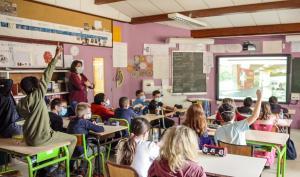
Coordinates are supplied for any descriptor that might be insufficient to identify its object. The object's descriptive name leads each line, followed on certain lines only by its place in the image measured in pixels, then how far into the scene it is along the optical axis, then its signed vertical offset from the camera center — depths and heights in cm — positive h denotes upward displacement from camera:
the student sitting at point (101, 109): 525 -62
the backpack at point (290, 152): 510 -134
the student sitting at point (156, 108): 613 -71
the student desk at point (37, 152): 291 -79
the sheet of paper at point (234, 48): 860 +74
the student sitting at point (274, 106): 549 -60
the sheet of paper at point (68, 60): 578 +27
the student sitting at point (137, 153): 245 -66
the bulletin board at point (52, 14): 505 +112
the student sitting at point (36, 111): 313 -39
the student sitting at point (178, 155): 184 -51
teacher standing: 547 -19
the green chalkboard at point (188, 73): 846 +2
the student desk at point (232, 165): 229 -75
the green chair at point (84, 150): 355 -92
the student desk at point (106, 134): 380 -76
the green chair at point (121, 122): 452 -73
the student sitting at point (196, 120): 327 -50
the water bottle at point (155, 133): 535 -113
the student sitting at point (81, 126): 374 -65
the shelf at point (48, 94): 469 -35
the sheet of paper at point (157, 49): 785 +67
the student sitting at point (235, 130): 328 -63
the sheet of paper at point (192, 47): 848 +76
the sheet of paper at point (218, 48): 881 +75
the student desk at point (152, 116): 520 -77
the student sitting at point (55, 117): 409 -59
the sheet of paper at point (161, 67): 804 +18
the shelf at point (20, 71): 464 +5
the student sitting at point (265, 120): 446 -70
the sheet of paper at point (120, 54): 706 +47
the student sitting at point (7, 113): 362 -48
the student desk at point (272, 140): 337 -77
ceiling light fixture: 579 +112
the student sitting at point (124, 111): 489 -62
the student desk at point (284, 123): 484 -82
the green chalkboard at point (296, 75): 800 -4
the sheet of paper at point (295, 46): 796 +73
